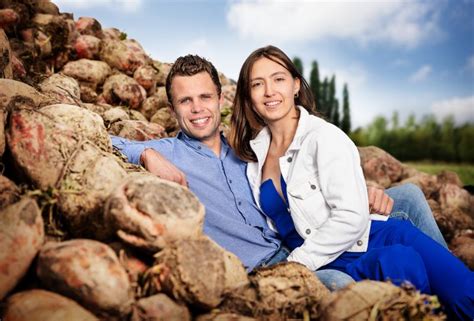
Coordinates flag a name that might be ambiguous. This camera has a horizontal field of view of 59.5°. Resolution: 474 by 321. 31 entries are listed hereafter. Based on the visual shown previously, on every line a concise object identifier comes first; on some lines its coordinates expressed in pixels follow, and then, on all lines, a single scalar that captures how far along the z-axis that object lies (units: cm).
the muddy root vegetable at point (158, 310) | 175
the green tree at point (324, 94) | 2198
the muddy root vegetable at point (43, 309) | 167
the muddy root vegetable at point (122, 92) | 561
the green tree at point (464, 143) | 1591
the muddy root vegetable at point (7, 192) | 204
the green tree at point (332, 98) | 2230
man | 291
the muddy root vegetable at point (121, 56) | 606
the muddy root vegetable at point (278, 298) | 190
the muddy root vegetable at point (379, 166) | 586
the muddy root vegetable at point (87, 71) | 548
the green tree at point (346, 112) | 2205
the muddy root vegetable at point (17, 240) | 179
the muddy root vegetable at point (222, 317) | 180
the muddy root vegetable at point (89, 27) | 638
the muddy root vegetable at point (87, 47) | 582
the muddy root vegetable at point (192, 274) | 181
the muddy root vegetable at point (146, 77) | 605
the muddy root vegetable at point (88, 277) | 173
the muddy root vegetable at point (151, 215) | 188
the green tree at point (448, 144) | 1650
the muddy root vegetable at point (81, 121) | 245
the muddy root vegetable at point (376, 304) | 184
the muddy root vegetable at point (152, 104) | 581
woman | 245
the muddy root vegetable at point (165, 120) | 556
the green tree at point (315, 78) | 2134
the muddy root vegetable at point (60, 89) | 325
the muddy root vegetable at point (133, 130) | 391
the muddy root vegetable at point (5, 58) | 318
